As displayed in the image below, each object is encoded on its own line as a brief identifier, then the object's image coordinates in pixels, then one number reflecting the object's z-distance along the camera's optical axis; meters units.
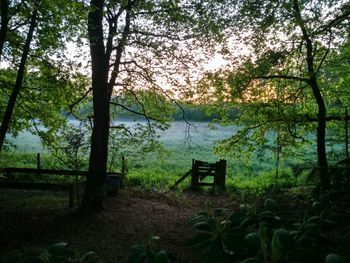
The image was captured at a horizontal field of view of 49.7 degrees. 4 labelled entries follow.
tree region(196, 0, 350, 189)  11.05
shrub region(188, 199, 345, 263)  1.34
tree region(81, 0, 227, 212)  11.02
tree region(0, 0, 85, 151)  8.80
